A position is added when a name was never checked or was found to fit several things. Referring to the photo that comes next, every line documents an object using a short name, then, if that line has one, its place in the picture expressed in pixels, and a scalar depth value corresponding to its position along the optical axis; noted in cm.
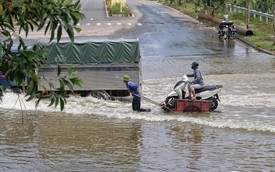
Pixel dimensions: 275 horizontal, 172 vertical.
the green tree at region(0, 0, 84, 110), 656
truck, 2098
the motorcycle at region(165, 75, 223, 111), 1858
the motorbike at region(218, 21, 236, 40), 4069
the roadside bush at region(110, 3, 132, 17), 5664
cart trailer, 1850
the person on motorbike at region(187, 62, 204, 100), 1862
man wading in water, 1867
